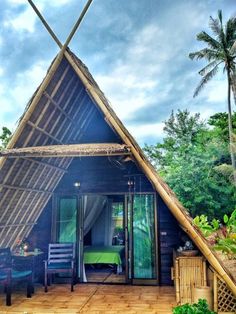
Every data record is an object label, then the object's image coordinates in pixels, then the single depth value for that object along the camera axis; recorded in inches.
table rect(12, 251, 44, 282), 215.3
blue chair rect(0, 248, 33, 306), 191.2
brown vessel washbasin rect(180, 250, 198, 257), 186.9
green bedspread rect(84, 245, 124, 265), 269.6
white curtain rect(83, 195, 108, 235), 282.7
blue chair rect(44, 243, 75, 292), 223.6
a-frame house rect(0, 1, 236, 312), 177.6
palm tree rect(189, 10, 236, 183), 630.5
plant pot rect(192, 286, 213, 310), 170.6
